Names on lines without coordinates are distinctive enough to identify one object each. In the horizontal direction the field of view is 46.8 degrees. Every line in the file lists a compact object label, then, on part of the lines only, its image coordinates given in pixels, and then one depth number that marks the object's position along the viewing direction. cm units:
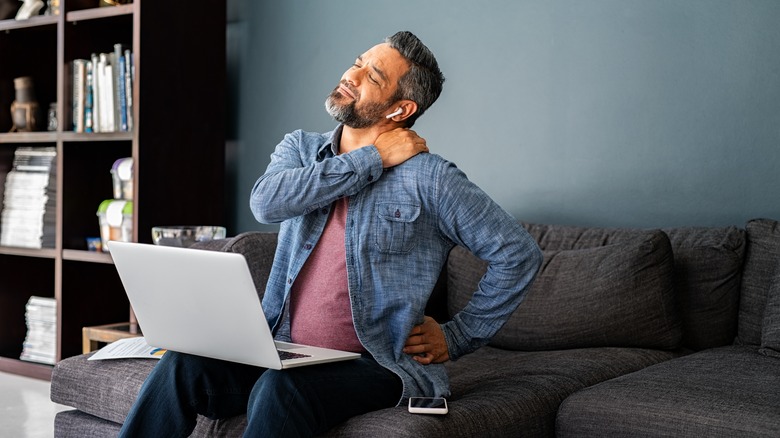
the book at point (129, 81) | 344
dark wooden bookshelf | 341
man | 175
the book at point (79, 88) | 355
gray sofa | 185
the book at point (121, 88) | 346
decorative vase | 386
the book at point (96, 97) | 354
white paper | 221
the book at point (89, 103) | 355
